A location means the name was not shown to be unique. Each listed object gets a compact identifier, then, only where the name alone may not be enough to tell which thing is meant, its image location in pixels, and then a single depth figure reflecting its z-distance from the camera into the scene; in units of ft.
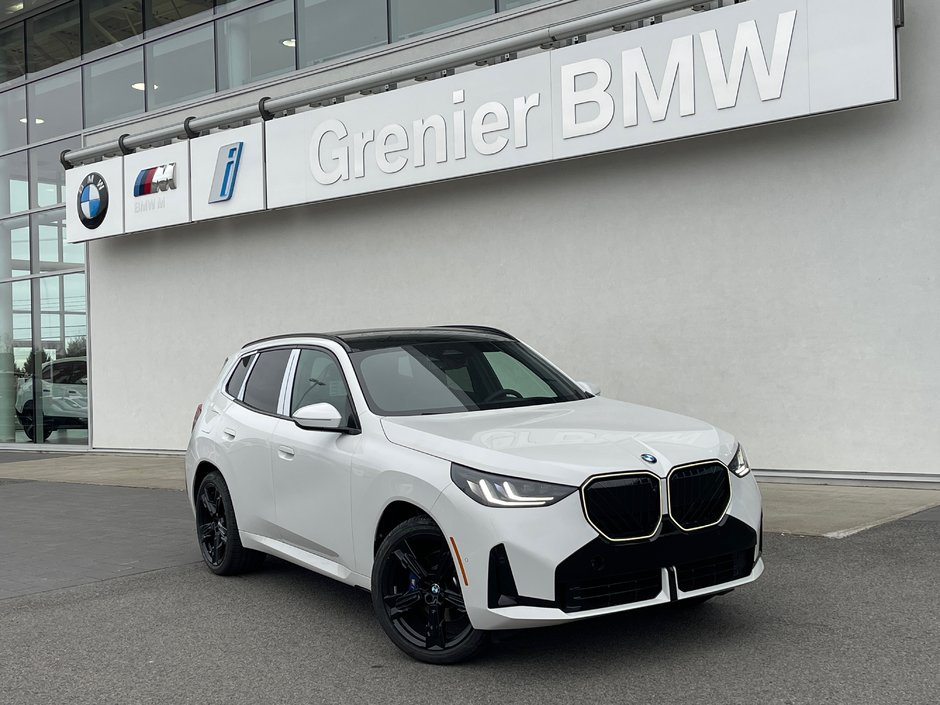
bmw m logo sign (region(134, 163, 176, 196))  54.80
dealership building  33.65
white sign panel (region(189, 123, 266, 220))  50.24
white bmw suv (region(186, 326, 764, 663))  14.83
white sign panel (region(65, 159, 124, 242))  57.88
